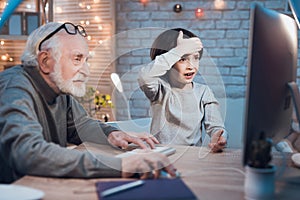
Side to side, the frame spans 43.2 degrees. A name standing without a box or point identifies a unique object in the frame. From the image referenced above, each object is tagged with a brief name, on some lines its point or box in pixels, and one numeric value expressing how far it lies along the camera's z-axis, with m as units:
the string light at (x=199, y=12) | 3.01
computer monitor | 0.94
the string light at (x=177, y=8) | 3.02
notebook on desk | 0.90
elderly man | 1.05
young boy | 1.41
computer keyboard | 1.26
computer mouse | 1.06
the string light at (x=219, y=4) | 2.93
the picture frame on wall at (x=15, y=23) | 1.86
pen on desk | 0.92
